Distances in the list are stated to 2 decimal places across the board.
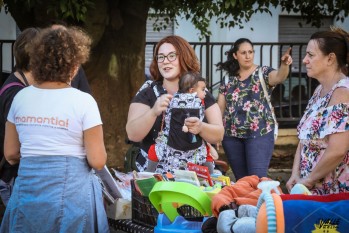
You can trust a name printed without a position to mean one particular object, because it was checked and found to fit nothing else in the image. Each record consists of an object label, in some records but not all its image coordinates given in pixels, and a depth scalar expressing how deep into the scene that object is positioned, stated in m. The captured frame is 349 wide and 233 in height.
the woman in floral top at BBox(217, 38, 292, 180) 9.08
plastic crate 5.32
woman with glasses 6.19
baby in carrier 6.08
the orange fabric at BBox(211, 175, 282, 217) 4.63
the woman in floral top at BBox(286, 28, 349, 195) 5.45
